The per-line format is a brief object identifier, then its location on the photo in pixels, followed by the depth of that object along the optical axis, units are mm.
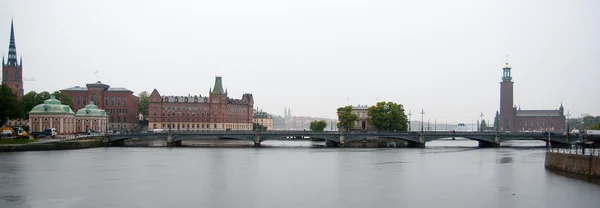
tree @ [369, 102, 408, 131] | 115562
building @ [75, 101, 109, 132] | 116500
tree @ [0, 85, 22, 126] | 85875
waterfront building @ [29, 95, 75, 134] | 97750
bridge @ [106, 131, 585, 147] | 91375
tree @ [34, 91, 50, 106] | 115625
